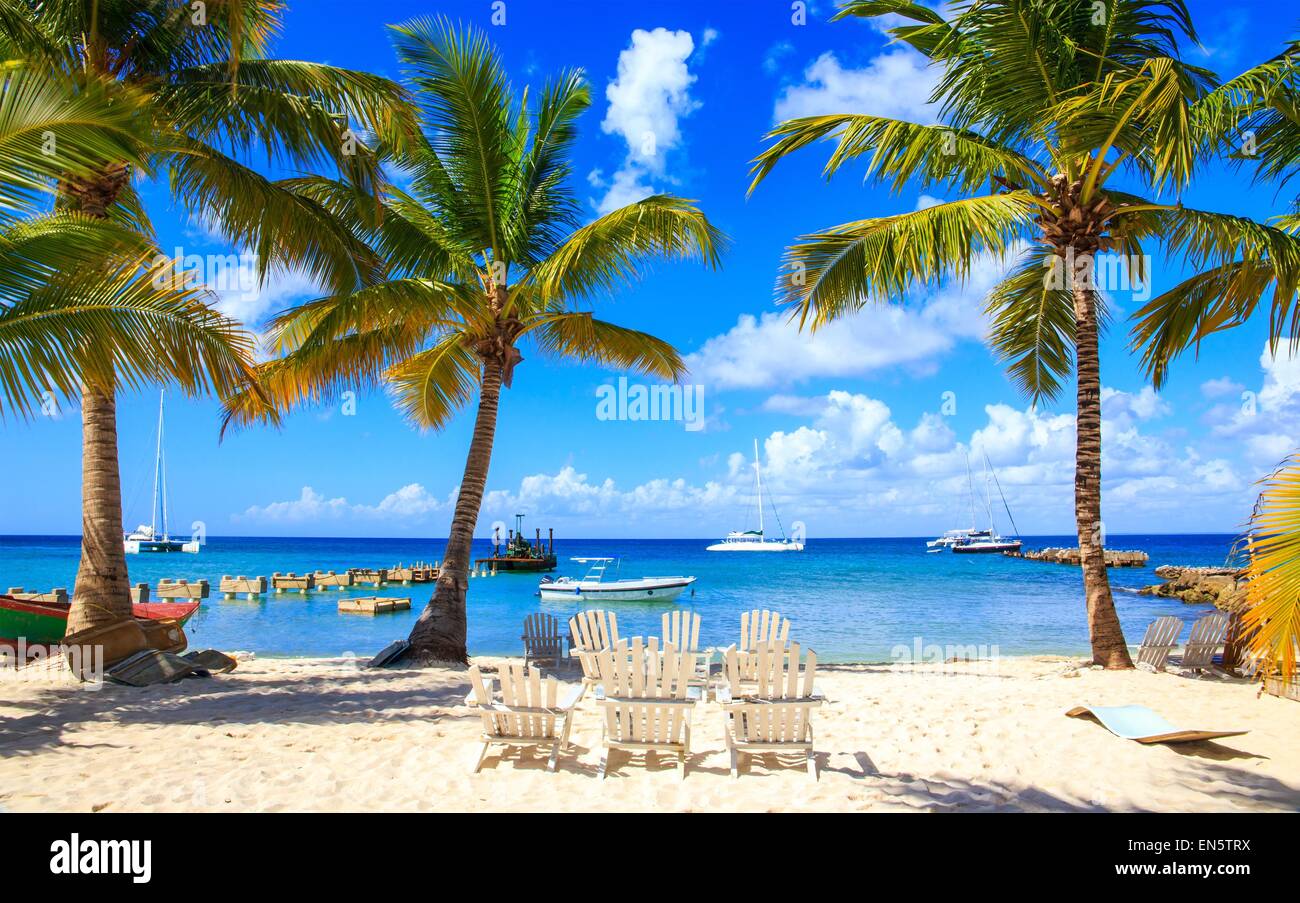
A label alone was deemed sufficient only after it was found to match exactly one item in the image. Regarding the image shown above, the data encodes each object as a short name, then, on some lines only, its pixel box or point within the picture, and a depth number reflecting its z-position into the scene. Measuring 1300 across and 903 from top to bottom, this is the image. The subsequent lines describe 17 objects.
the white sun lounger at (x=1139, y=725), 6.24
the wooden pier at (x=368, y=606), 25.56
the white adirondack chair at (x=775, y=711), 5.80
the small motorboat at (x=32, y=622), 10.32
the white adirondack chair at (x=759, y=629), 7.55
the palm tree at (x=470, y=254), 10.59
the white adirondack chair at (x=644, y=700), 5.85
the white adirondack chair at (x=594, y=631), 8.84
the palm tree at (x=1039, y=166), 8.66
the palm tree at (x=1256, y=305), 3.43
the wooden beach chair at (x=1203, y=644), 10.33
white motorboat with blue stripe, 32.59
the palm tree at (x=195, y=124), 8.91
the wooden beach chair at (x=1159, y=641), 10.24
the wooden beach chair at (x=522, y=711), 6.03
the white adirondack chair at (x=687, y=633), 7.72
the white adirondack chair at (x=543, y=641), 11.10
